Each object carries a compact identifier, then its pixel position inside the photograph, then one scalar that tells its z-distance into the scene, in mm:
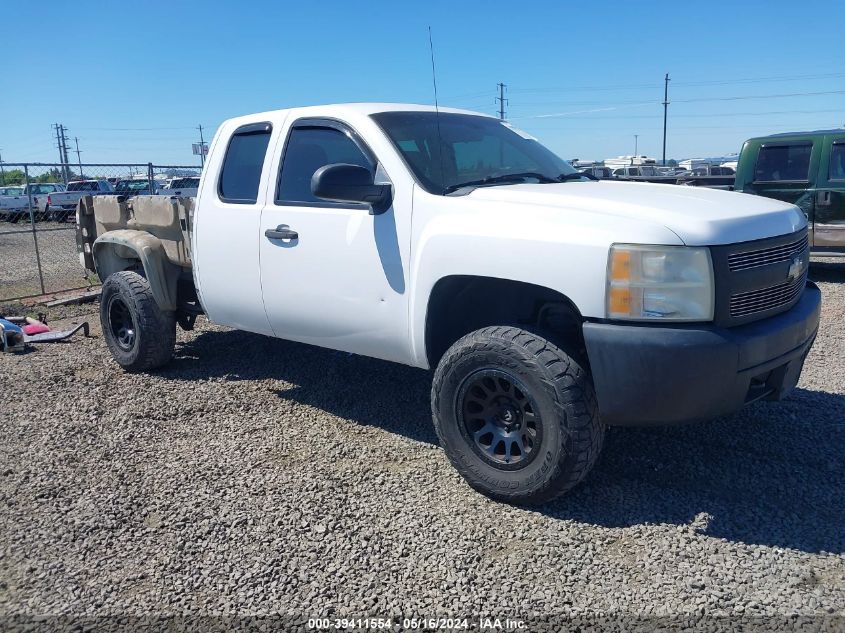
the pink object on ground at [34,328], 7648
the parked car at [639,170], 24922
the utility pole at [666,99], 61312
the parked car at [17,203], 23303
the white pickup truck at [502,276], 3092
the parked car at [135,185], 16666
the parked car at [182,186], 23766
